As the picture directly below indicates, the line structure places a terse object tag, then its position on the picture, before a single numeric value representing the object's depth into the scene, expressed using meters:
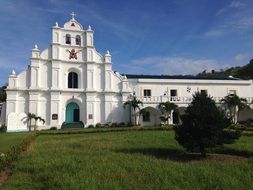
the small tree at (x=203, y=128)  8.56
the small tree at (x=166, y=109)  27.50
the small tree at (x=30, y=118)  25.16
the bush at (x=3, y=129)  24.06
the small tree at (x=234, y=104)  28.55
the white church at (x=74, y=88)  26.38
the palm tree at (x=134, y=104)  26.88
